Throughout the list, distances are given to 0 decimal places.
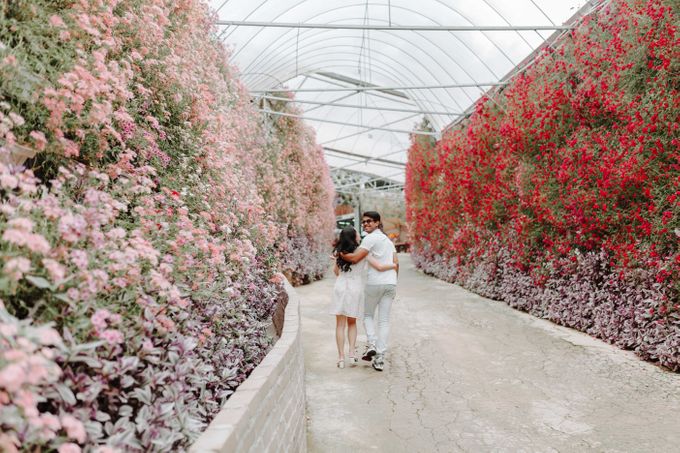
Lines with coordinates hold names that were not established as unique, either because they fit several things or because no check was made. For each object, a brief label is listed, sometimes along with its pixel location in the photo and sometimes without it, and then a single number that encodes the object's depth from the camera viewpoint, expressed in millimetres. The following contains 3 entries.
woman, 5242
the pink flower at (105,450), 1311
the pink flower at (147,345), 1708
